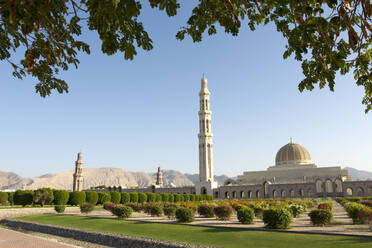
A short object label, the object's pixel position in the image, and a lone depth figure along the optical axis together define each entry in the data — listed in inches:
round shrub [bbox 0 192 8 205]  1256.9
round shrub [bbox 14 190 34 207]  1194.0
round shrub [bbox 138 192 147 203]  1461.6
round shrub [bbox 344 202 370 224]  558.3
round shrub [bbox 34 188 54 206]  1173.8
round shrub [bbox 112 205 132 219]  730.8
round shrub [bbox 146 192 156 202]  1503.1
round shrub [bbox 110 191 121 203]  1338.6
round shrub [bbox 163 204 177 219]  724.0
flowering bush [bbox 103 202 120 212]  861.5
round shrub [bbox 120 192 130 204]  1374.3
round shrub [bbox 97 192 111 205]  1326.3
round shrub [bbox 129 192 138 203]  1418.6
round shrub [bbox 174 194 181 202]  1683.9
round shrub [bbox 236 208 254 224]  584.7
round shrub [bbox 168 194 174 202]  1629.7
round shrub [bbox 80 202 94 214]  882.8
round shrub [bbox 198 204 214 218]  764.0
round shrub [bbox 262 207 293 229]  496.4
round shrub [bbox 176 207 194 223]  639.1
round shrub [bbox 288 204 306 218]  709.8
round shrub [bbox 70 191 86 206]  1247.1
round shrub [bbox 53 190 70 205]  1214.3
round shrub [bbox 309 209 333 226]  536.1
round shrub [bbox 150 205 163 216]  792.3
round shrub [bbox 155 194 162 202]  1540.1
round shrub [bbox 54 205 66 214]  935.7
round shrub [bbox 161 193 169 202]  1594.1
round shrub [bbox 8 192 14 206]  1296.3
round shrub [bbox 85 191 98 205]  1279.5
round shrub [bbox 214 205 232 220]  663.1
